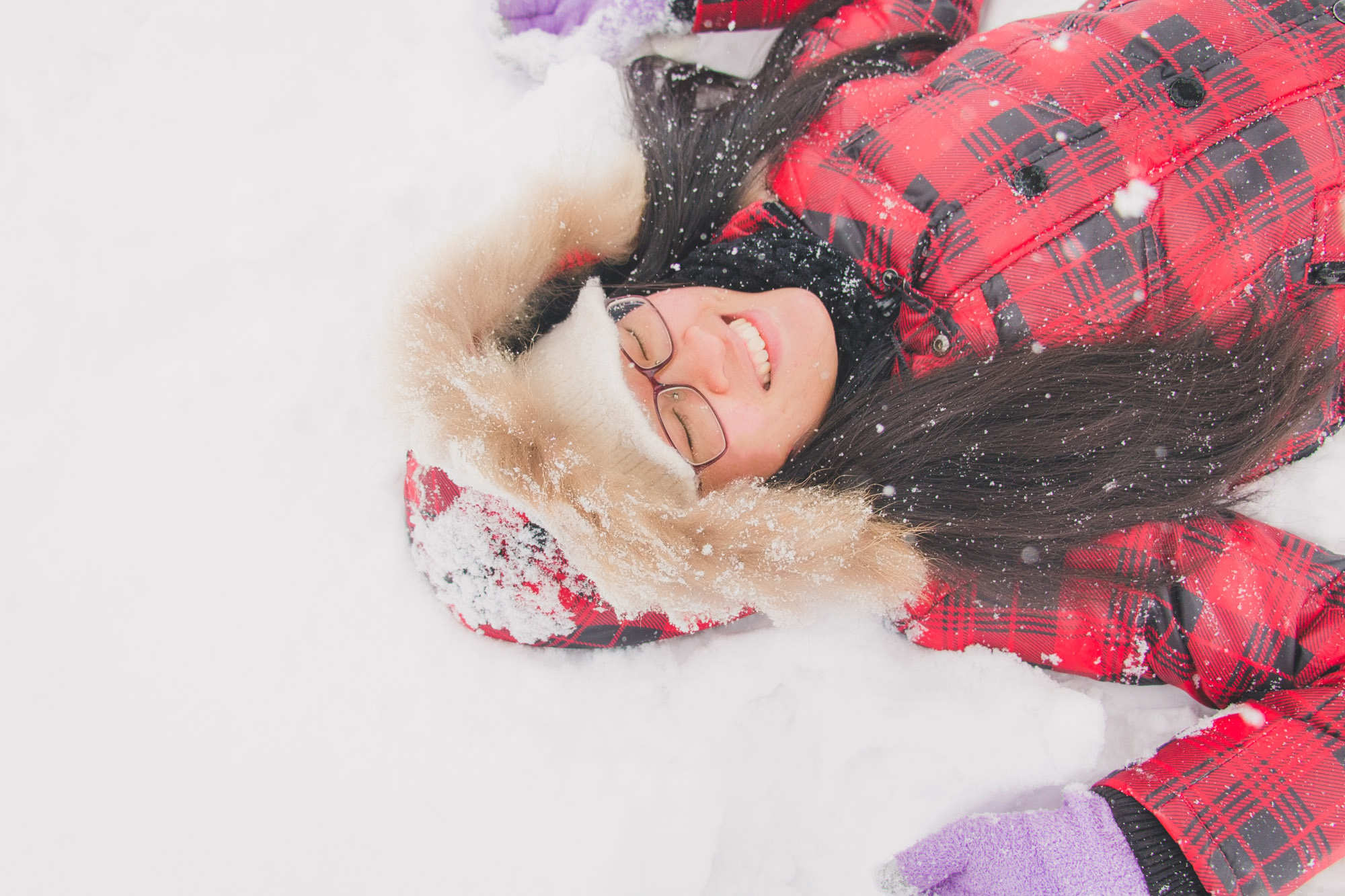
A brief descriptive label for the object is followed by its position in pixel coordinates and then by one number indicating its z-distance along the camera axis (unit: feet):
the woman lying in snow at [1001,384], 3.25
